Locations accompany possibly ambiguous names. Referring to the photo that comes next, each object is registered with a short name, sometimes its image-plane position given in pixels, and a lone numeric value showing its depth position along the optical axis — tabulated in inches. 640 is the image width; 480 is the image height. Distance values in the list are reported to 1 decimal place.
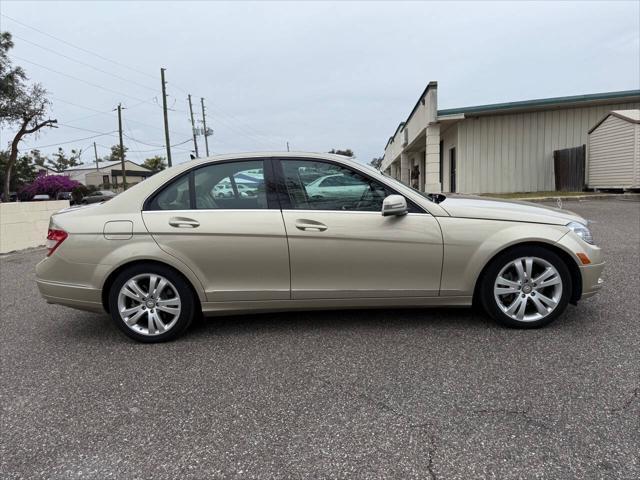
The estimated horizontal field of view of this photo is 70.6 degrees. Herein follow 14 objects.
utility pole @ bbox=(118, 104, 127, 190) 1752.0
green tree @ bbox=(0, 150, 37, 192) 2036.2
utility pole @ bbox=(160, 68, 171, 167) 1369.3
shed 589.0
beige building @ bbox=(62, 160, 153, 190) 2694.9
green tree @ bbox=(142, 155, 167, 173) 3196.6
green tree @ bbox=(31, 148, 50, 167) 3336.6
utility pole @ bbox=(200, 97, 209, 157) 1922.2
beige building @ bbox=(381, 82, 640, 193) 700.0
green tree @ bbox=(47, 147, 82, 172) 3772.1
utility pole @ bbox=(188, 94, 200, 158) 1686.1
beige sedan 142.6
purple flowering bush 1777.8
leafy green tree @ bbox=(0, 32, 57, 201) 1087.6
